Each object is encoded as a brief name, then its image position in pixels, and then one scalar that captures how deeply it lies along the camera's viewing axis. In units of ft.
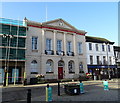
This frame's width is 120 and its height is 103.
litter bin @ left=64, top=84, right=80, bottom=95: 31.99
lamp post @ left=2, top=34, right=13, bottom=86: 58.82
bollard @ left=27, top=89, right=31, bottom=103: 19.96
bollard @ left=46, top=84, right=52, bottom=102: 27.17
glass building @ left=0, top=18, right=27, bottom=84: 63.93
